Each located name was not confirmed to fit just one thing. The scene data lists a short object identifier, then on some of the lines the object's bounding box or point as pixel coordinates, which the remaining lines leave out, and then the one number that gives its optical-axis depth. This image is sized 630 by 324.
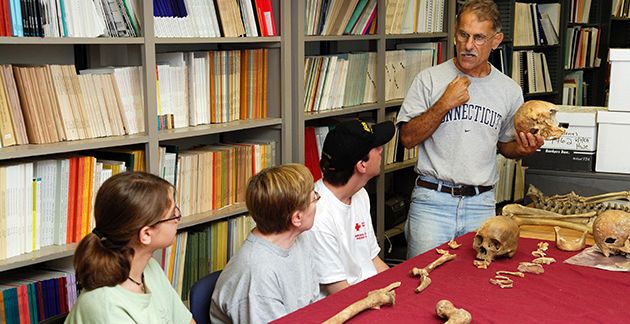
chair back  2.31
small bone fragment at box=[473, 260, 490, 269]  2.44
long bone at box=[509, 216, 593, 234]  2.85
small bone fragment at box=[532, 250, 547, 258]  2.60
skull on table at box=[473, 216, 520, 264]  2.47
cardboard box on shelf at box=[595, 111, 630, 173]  3.42
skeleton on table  2.51
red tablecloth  2.01
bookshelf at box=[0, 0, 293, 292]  2.69
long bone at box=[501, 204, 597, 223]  2.98
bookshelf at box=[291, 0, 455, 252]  3.61
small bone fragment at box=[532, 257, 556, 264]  2.52
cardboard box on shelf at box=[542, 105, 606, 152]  3.49
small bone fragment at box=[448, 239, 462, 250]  2.68
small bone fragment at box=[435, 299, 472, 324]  1.91
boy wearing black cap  2.58
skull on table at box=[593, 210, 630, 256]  2.50
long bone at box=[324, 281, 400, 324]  1.94
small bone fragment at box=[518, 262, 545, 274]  2.41
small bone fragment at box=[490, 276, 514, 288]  2.26
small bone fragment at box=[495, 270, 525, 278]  2.37
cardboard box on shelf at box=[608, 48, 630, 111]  3.42
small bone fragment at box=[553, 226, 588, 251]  2.68
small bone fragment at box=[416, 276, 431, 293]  2.20
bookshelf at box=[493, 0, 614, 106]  5.36
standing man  3.18
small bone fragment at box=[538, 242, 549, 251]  2.67
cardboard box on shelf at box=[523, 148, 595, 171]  3.51
